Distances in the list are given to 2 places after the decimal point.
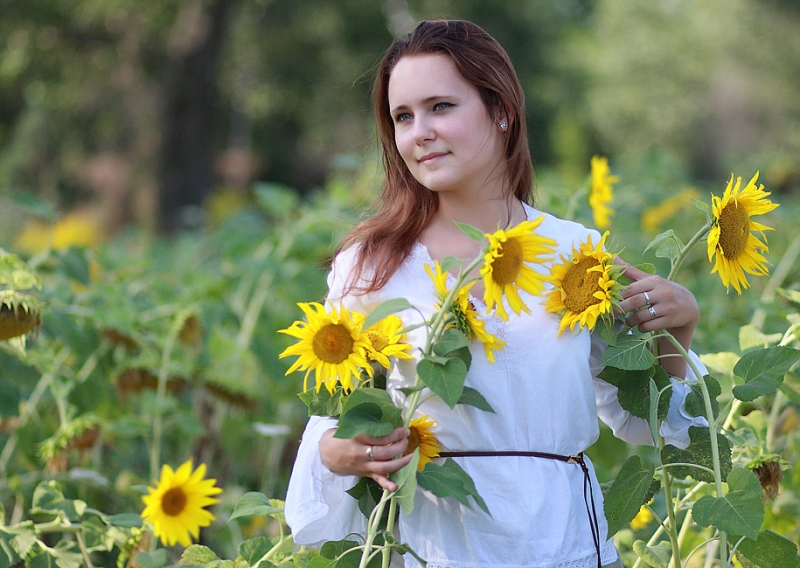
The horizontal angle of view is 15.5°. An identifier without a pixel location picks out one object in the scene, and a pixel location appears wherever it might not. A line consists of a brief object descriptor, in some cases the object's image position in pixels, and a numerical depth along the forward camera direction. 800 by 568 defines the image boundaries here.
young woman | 3.56
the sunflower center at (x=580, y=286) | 3.55
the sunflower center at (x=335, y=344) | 3.54
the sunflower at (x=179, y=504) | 4.01
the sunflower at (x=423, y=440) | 3.57
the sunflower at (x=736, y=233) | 3.53
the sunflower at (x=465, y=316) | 3.50
